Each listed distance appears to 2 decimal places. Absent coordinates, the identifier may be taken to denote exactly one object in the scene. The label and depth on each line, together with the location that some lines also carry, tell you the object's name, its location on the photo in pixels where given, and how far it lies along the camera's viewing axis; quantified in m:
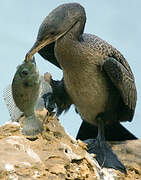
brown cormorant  12.89
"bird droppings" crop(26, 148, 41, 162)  9.77
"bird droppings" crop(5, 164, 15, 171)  9.17
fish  10.22
